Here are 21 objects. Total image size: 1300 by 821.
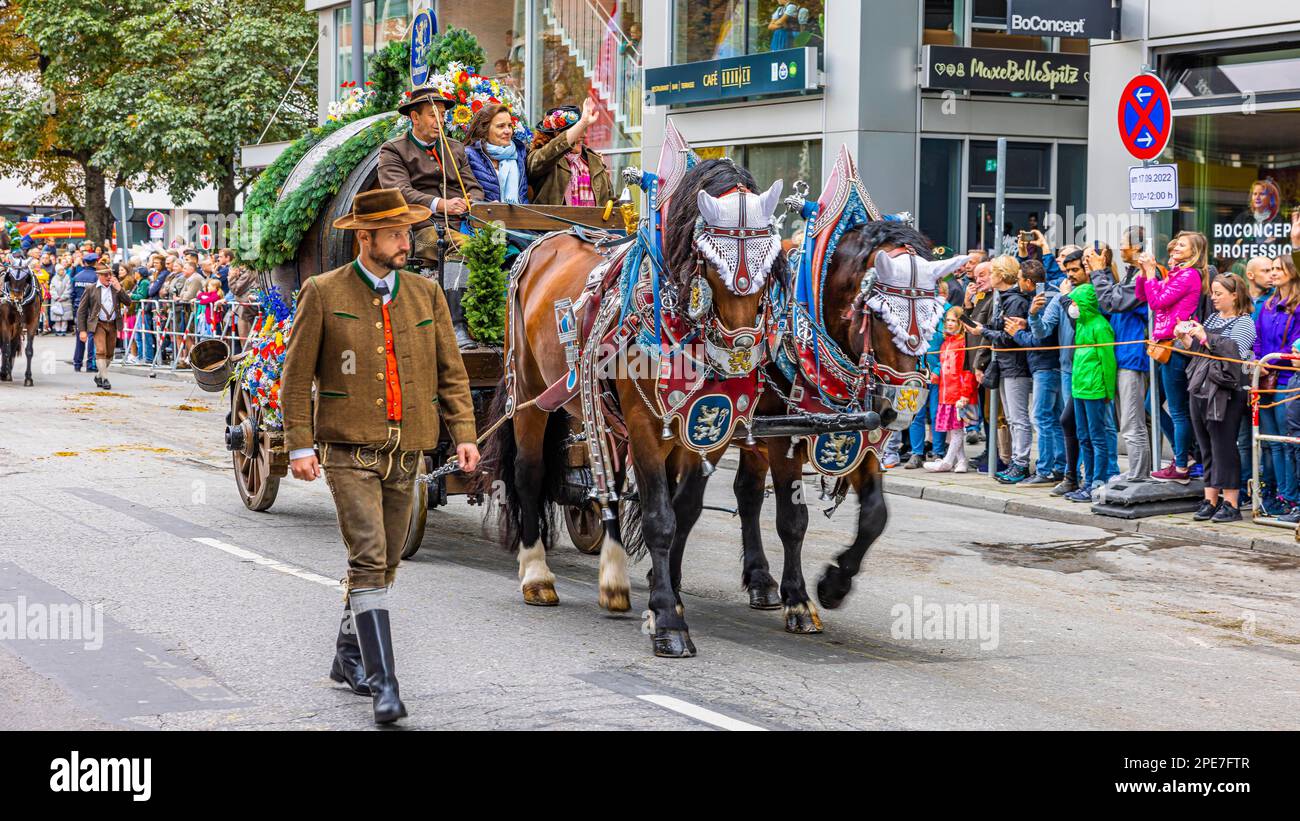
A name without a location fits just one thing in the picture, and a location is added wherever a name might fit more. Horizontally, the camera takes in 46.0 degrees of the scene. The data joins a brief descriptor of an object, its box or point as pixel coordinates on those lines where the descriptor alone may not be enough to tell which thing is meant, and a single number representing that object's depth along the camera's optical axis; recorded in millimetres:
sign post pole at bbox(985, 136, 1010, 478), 13859
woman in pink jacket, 12000
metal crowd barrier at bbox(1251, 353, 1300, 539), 11305
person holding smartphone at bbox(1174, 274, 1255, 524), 11516
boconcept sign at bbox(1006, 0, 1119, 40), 15273
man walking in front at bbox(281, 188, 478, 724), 5824
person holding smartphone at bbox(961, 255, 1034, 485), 13539
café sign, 19156
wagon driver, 9648
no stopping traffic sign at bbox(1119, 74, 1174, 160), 13500
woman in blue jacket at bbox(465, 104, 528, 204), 10125
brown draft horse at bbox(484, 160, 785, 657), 6938
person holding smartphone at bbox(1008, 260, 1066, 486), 13211
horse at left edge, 22406
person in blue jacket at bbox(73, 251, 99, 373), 24358
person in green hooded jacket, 12453
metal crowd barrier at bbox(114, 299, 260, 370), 24181
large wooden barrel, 9961
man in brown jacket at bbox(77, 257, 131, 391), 22453
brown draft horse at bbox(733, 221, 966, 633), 7195
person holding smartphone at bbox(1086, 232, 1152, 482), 12391
